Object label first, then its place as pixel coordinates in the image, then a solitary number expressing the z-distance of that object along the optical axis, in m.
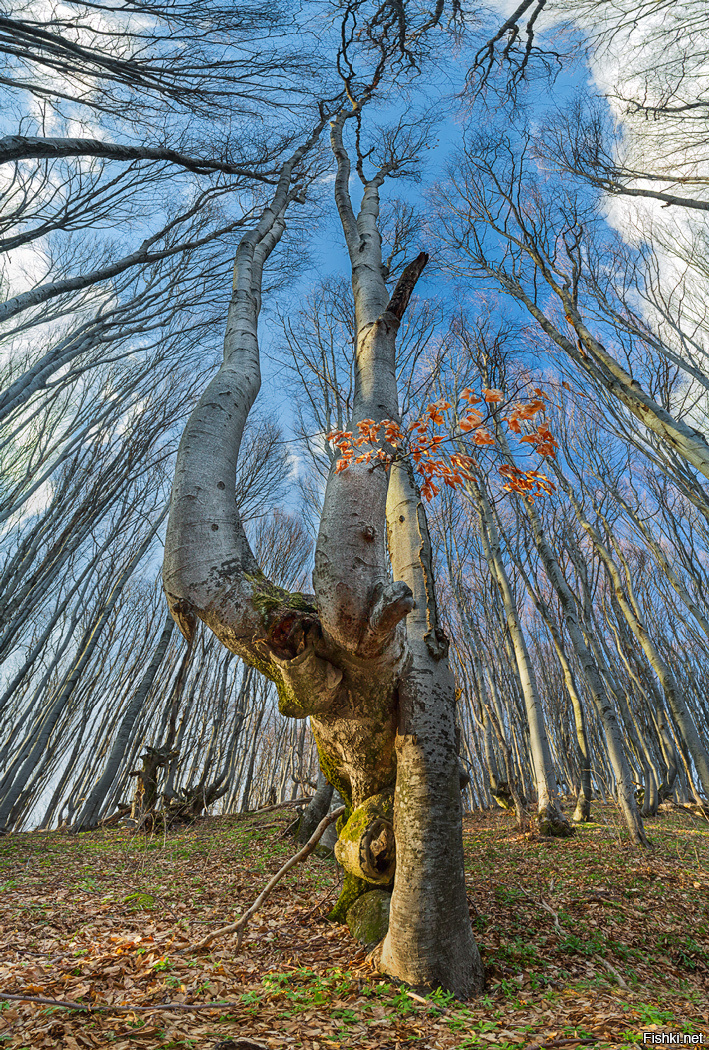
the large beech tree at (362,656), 1.97
